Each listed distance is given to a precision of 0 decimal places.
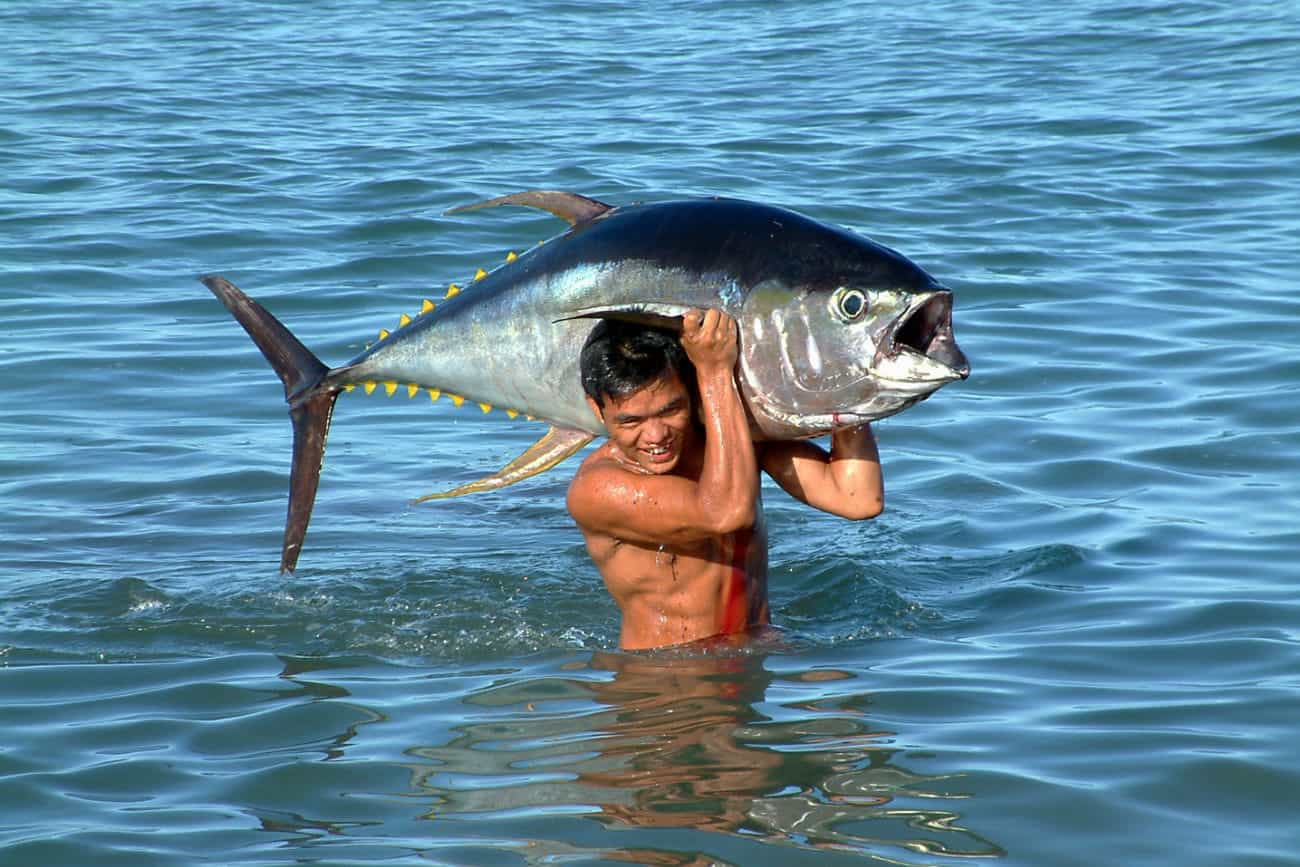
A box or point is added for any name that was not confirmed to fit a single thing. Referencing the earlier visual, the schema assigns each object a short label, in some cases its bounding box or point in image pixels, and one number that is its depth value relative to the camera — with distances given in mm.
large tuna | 7770
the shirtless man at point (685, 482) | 8484
